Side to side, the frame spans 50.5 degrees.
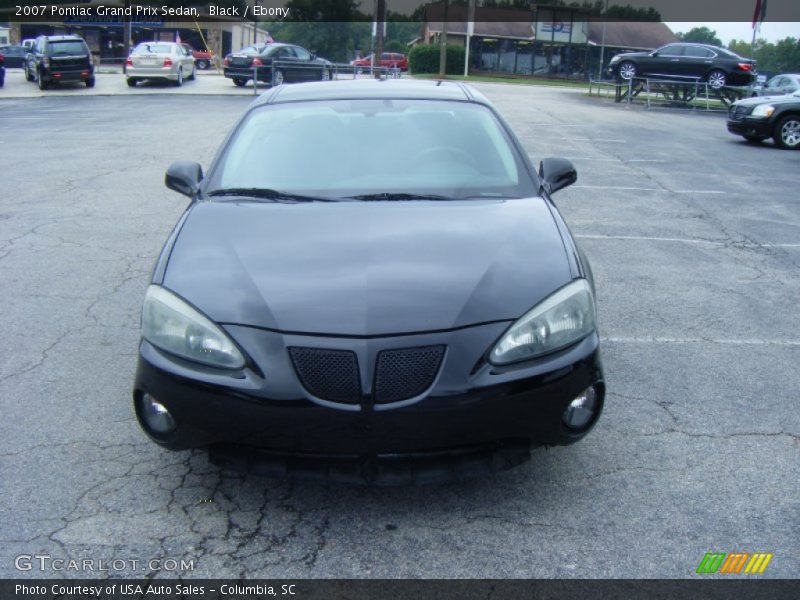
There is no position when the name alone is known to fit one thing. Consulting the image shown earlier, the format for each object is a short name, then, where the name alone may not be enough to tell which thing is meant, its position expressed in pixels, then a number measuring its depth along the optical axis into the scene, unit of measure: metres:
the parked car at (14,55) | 51.90
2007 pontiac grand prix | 3.02
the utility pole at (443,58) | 49.56
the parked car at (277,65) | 29.64
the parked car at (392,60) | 57.32
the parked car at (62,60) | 29.61
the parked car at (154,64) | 31.36
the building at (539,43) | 60.66
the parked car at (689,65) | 31.06
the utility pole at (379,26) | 38.83
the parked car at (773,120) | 17.72
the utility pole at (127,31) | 42.84
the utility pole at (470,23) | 55.72
